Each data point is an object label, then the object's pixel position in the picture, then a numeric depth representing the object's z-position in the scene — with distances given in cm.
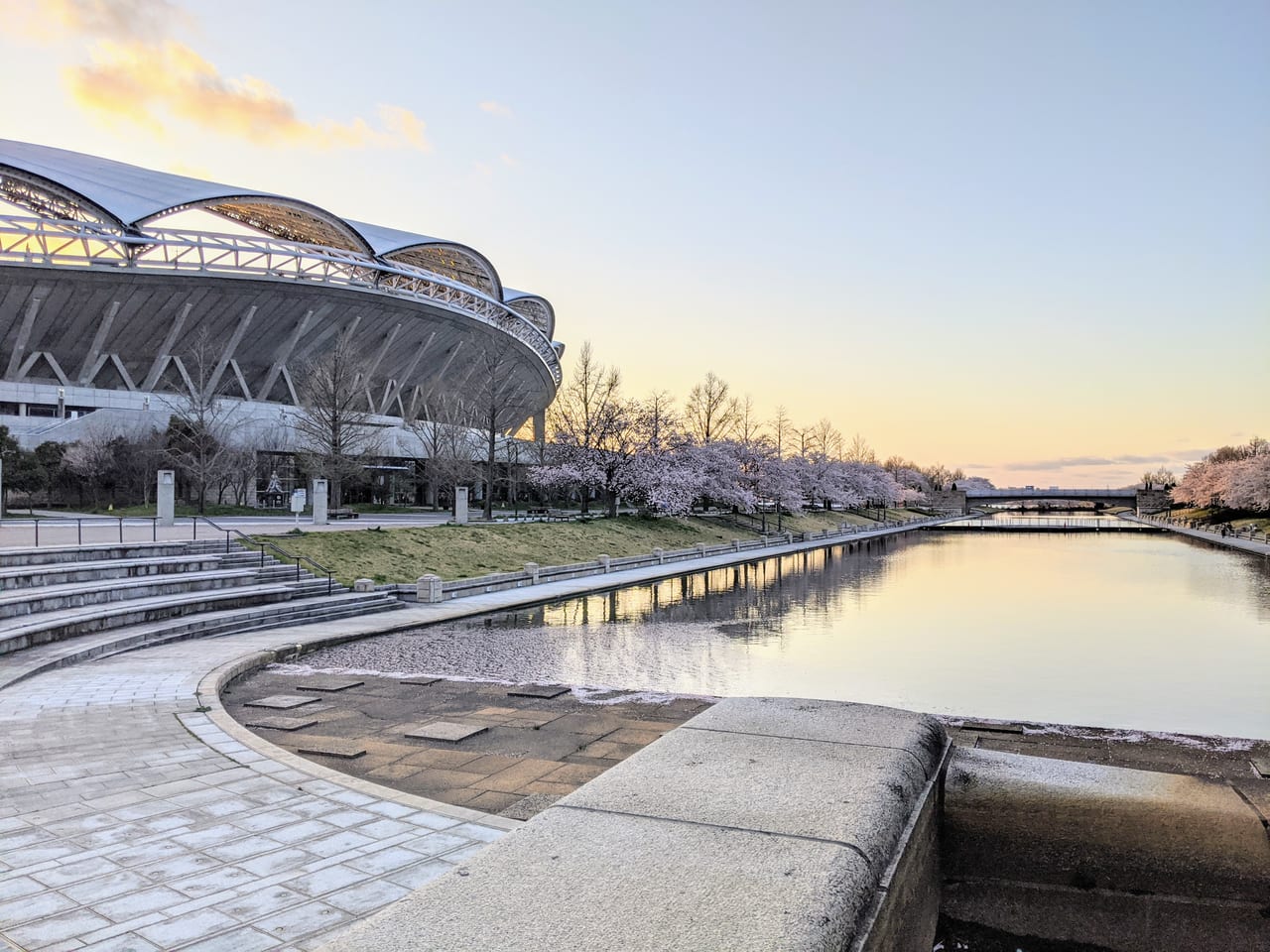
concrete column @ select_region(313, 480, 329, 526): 3625
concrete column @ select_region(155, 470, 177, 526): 3105
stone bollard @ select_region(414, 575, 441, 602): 2423
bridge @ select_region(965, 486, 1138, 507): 15612
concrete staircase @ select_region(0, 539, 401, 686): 1439
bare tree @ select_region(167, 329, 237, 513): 4566
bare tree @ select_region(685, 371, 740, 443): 7488
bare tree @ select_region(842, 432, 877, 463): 14477
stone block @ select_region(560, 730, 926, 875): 382
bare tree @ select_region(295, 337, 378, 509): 4447
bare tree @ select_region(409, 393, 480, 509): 5728
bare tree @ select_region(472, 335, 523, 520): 6431
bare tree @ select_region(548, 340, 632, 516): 5291
